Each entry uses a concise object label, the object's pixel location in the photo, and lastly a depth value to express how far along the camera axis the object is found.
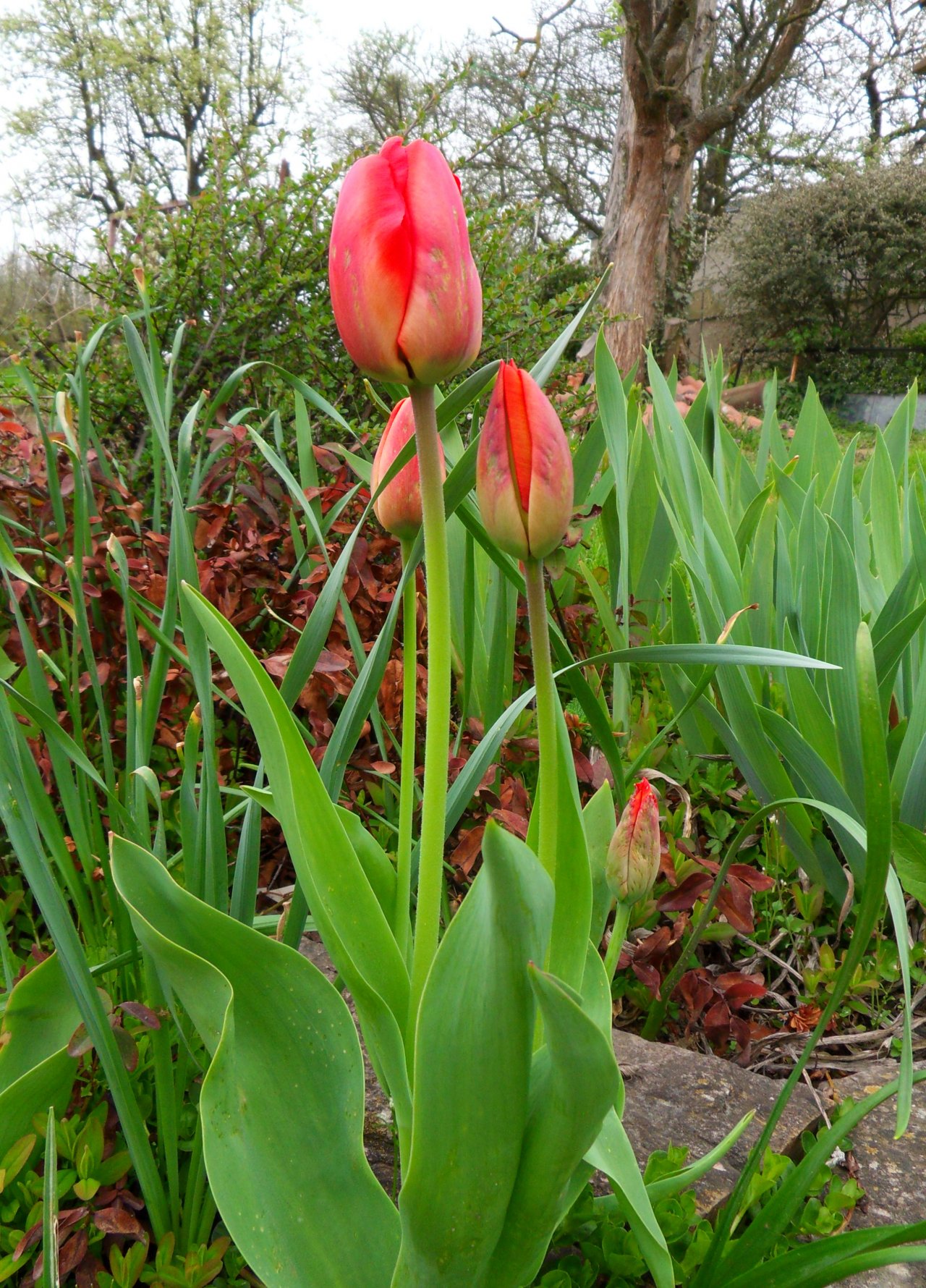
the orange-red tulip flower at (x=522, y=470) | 0.61
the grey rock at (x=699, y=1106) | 1.00
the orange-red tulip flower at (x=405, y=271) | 0.56
